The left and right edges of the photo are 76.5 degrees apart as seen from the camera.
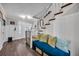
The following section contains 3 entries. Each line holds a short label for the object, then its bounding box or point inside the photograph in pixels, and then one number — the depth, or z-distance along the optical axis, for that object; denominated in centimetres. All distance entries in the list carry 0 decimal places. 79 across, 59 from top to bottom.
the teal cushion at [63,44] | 97
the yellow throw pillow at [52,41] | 103
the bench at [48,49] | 99
